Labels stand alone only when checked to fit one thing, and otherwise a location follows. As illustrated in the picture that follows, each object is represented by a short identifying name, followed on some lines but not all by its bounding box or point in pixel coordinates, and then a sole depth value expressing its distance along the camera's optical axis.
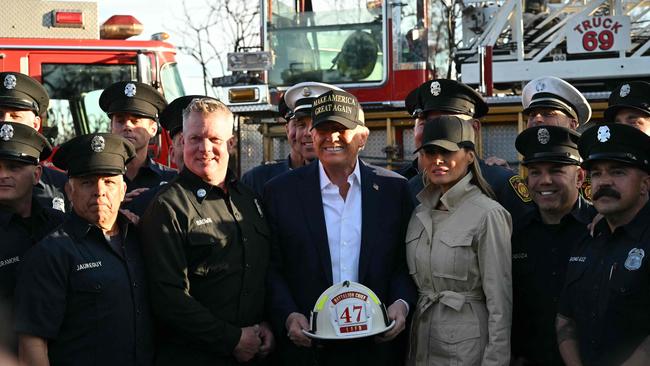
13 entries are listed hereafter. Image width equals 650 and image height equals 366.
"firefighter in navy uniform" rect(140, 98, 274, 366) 4.31
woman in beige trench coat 4.39
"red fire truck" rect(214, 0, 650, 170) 8.10
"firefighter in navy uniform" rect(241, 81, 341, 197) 6.06
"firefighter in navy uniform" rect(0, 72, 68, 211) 5.25
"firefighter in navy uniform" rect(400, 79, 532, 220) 5.13
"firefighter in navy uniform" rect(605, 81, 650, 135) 5.27
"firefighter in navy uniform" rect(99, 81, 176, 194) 5.74
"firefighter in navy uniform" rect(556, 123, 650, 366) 4.01
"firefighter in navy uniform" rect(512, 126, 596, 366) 4.69
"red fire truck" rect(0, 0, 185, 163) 8.48
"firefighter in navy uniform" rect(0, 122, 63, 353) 4.32
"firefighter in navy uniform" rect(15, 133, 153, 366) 4.00
